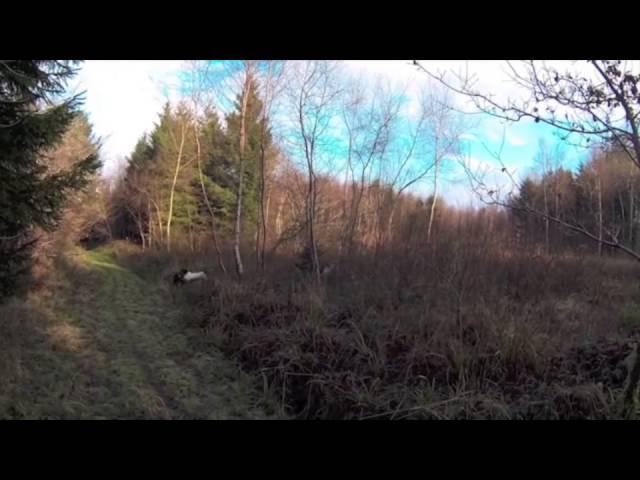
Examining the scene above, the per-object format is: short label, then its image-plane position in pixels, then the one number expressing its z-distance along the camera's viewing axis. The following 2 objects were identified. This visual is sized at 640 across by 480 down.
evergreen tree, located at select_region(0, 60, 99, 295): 6.90
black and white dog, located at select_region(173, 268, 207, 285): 13.72
